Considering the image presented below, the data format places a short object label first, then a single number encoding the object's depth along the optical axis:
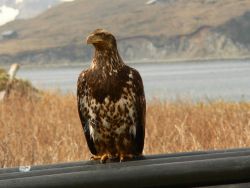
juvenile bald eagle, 6.83
